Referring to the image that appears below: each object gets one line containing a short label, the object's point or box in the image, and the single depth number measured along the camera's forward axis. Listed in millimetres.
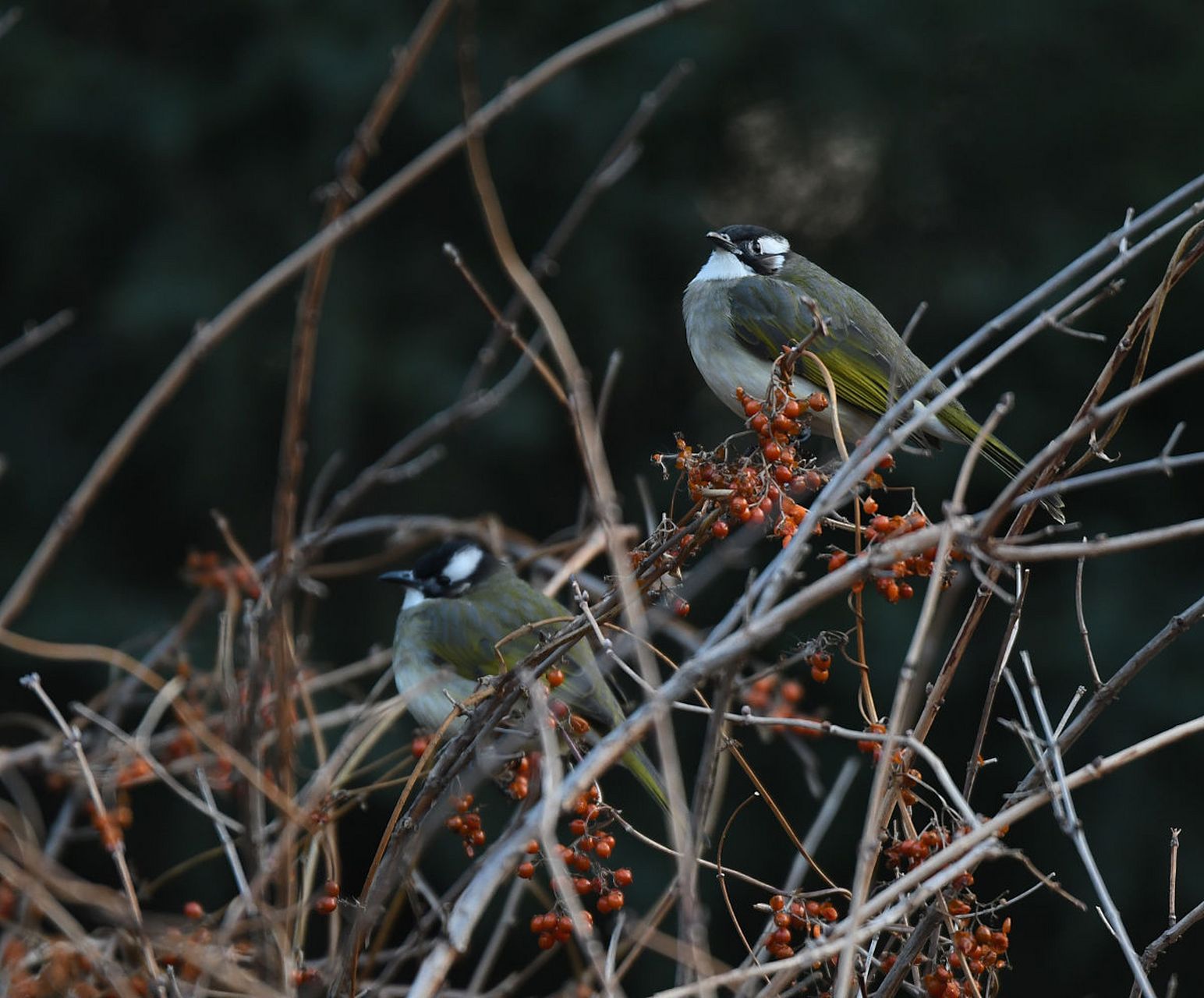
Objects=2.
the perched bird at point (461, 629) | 7777
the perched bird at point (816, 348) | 7344
